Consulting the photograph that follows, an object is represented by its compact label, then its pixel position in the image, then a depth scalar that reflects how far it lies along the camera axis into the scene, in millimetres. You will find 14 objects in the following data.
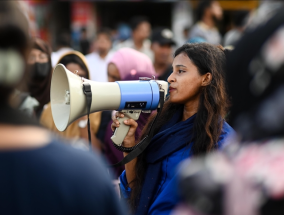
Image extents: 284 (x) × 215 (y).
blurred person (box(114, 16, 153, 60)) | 13516
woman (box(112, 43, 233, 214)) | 4316
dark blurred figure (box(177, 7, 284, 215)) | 1826
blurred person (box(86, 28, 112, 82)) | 12062
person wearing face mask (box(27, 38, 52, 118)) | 7707
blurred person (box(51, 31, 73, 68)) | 16206
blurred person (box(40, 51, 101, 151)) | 6949
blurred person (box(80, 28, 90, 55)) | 19953
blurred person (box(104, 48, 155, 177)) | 6527
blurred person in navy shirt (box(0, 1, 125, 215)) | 1902
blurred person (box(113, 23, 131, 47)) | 22391
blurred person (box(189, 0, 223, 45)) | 12187
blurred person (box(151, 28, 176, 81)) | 10539
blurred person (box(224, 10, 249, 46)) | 13614
